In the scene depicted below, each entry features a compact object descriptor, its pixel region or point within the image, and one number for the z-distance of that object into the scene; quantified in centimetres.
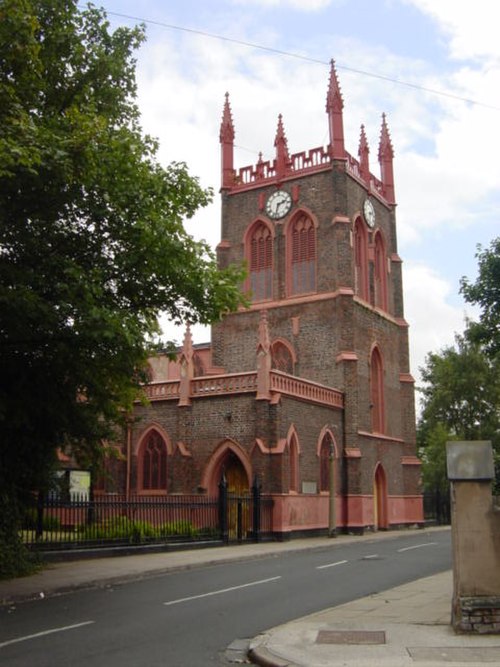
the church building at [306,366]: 2880
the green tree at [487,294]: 1970
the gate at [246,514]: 2477
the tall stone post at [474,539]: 854
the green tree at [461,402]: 4650
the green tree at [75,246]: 1215
